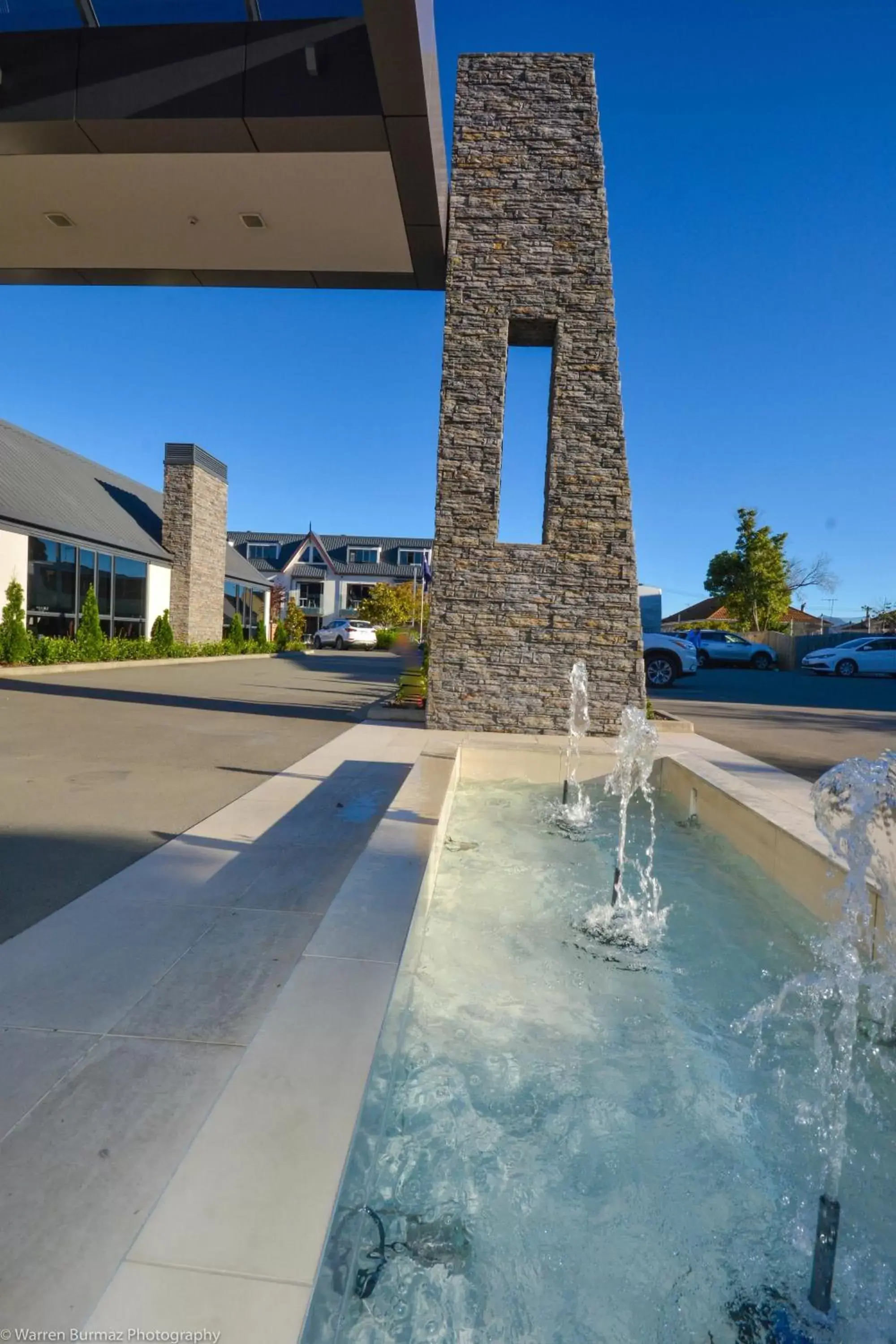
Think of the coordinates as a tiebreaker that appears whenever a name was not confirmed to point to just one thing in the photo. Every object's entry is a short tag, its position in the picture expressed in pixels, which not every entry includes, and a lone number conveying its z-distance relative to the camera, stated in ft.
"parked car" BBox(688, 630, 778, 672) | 92.48
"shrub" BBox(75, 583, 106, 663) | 57.31
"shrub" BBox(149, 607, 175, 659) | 69.72
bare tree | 163.84
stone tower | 28.17
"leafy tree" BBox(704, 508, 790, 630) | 127.44
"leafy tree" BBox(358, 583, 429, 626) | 156.04
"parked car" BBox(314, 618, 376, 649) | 129.39
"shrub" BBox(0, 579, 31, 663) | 49.57
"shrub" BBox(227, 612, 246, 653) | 84.94
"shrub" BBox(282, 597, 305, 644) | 114.62
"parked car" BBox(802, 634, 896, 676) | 76.84
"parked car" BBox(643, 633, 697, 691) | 55.72
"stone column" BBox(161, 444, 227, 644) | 75.20
